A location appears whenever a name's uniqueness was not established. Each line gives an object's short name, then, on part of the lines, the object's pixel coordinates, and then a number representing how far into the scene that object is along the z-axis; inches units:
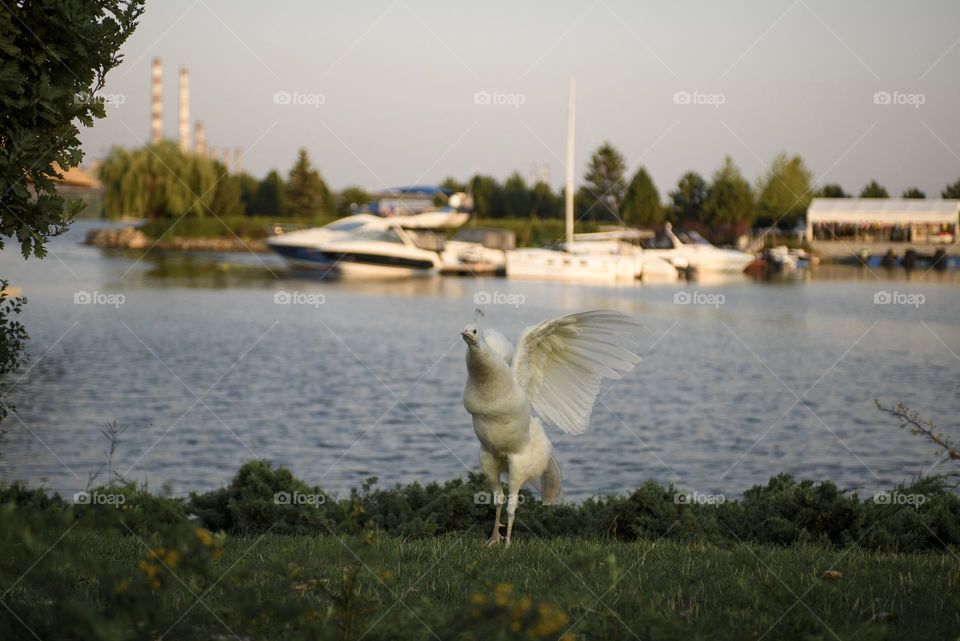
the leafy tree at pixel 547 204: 3846.0
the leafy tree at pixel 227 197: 3759.8
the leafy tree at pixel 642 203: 3476.9
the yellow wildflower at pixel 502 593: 163.8
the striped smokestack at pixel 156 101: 4136.3
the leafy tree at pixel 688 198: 3624.5
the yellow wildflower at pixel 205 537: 161.5
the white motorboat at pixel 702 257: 2807.6
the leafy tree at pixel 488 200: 4025.6
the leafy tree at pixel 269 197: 4146.2
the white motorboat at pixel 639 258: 2571.4
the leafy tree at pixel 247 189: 4227.4
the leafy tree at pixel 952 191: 3190.7
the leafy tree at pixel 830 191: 3863.4
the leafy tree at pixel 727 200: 3526.1
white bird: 314.5
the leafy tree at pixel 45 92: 269.4
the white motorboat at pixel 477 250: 2723.9
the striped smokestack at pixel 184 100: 4286.9
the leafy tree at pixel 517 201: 3951.8
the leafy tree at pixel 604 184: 3700.8
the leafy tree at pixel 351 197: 4512.8
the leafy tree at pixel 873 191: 3671.3
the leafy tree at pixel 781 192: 3727.9
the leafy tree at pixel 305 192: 3869.8
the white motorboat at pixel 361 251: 2632.9
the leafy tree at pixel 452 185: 4542.3
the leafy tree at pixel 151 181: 3341.5
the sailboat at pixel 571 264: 2461.9
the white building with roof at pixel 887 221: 3029.0
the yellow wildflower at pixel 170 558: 154.8
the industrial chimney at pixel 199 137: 4719.0
